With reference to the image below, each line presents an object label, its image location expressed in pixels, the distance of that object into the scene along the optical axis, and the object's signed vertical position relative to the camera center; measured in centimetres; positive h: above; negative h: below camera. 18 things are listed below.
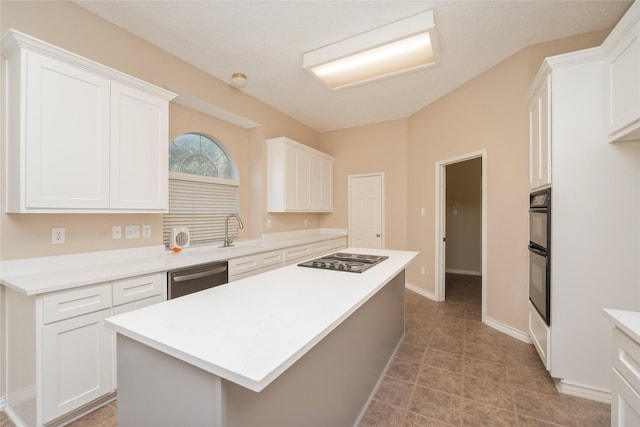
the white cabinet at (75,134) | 167 +55
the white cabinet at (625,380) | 101 -66
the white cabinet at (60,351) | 155 -85
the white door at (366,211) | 492 +4
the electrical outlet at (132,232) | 238 -17
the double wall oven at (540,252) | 202 -31
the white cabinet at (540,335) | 203 -101
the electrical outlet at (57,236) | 196 -17
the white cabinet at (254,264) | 280 -58
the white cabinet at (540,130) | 205 +69
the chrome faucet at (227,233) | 342 -26
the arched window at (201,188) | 312 +31
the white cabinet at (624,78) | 154 +84
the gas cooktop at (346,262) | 200 -40
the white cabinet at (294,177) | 400 +57
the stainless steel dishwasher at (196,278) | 218 -58
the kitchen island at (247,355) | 83 -45
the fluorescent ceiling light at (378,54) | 226 +148
